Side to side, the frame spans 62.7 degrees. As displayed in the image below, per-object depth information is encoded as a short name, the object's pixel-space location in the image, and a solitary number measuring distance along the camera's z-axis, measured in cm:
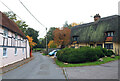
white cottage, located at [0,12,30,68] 1241
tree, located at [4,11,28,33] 3732
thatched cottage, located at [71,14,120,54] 2073
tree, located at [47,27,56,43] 6669
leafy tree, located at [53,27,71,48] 2664
